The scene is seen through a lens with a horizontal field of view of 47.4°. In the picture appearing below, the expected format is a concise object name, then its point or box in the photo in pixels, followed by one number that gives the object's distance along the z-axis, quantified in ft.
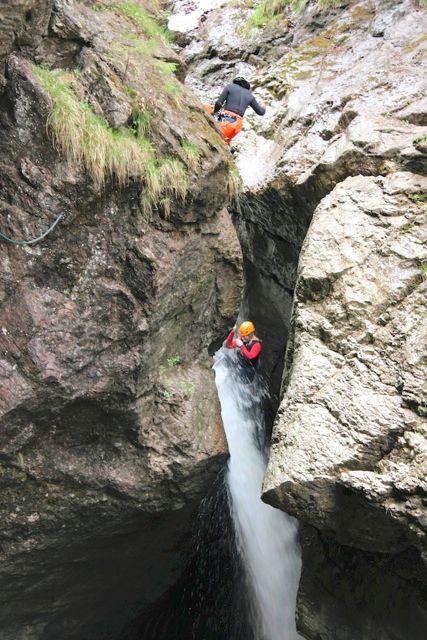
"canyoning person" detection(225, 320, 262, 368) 30.68
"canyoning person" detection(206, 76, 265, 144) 29.27
